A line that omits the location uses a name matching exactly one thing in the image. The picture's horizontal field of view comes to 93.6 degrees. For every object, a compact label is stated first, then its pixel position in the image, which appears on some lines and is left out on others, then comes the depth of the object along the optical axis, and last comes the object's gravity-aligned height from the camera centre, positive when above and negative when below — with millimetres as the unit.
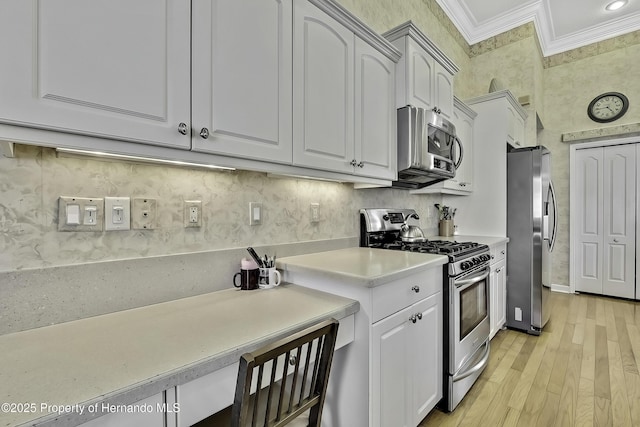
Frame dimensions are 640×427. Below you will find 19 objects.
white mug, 1422 -310
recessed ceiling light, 3441 +2439
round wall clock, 3934 +1438
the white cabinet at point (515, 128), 3143 +955
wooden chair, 697 -478
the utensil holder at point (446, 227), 3275 -146
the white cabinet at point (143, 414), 627 -445
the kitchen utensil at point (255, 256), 1416 -205
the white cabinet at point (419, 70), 1961 +1006
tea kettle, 2363 -162
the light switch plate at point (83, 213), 993 -2
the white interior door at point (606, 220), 3957 -81
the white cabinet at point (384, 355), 1222 -630
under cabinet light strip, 953 +193
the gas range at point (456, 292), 1756 -497
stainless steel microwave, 1973 +477
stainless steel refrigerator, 2918 -222
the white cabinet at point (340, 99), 1369 +602
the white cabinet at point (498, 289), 2672 -702
